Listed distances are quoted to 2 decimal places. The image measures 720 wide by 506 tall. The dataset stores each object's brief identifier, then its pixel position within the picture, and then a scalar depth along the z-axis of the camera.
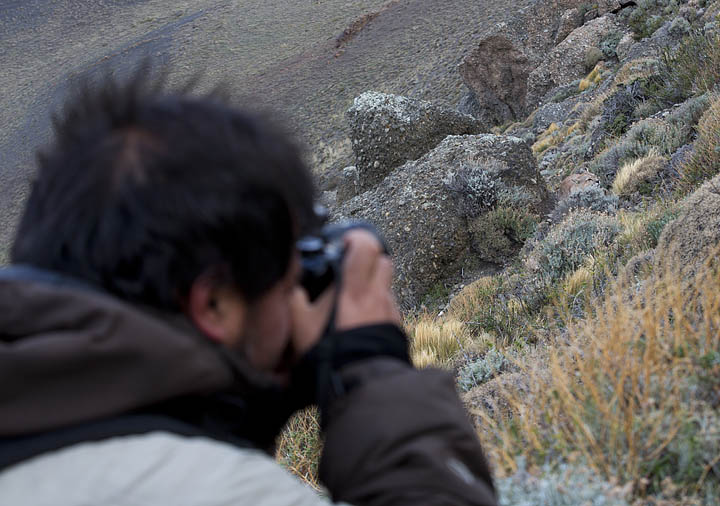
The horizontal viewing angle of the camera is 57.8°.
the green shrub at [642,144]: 6.70
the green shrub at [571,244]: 4.89
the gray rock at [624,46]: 15.10
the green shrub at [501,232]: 6.93
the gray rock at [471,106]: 19.69
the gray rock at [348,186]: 12.07
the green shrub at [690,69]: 7.49
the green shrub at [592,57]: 16.50
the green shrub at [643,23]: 14.38
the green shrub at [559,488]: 1.49
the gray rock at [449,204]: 7.07
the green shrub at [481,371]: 3.28
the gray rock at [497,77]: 19.06
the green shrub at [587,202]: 6.36
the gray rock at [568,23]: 19.66
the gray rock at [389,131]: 9.70
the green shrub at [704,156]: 4.94
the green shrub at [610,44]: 16.19
